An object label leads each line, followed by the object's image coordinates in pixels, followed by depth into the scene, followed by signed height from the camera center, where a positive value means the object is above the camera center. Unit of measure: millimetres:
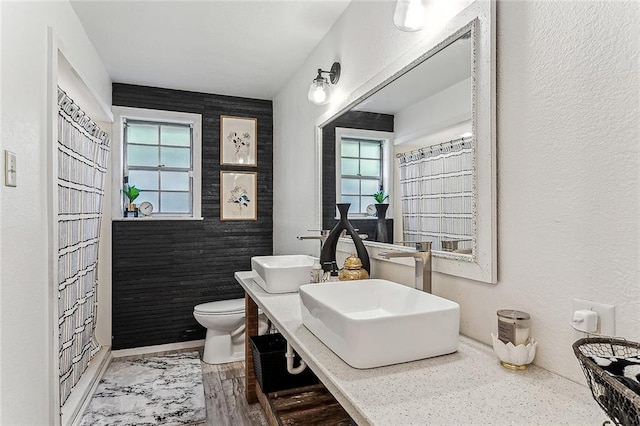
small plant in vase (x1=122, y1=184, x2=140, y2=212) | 3363 +154
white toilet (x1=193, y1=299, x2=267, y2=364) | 3084 -1006
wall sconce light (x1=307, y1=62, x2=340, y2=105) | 2234 +745
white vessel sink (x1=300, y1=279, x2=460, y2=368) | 975 -334
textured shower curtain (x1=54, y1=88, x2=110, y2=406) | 2076 -133
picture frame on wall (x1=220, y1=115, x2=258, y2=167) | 3646 +701
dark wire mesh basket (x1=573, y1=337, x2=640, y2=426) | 518 -261
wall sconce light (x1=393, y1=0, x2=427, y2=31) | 1375 +734
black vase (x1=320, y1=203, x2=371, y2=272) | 1817 -163
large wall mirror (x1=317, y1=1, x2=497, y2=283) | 1174 +264
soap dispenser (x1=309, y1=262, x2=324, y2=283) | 1902 -314
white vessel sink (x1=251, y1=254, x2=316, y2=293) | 1972 -352
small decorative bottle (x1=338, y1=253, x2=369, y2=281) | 1669 -267
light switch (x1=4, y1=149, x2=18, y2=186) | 1306 +150
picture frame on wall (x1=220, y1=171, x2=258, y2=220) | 3645 +156
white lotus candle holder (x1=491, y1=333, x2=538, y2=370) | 981 -375
